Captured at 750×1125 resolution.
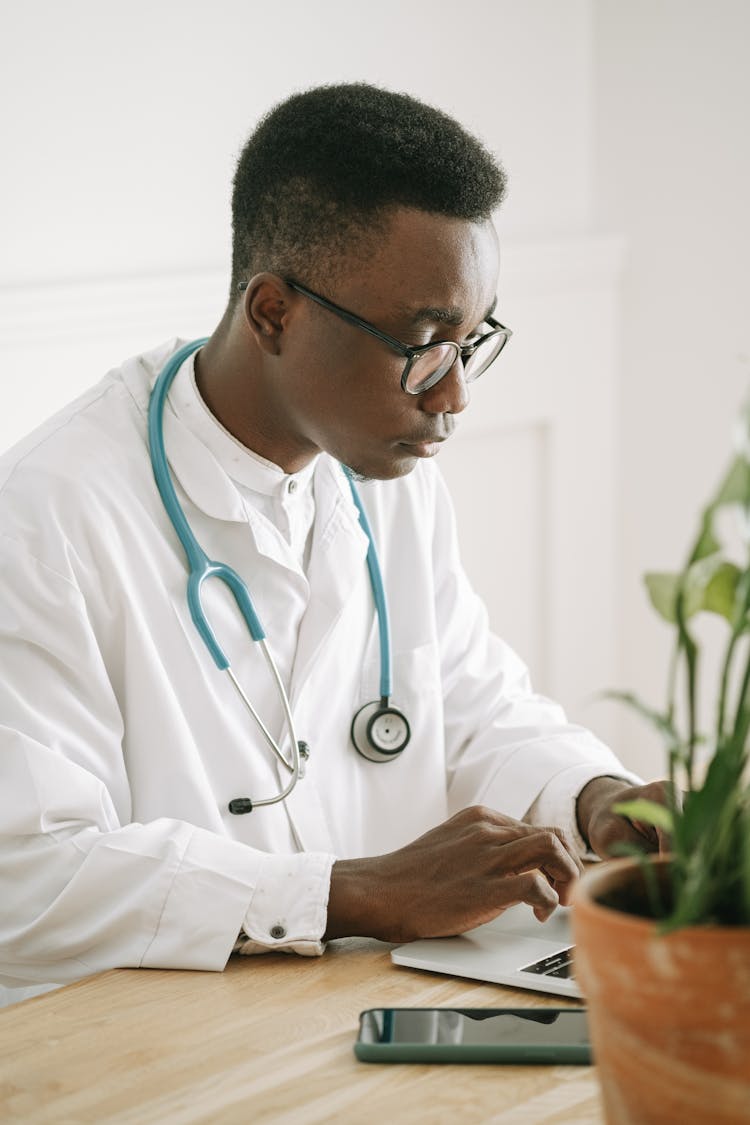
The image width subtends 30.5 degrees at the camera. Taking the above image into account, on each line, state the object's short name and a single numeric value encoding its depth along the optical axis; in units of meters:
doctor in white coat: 1.24
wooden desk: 0.90
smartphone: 0.95
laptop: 1.10
